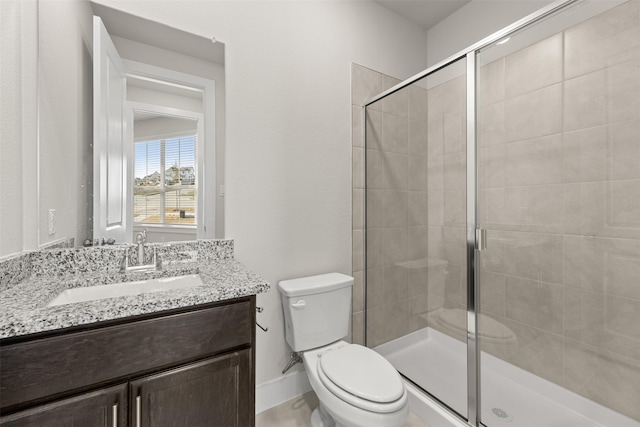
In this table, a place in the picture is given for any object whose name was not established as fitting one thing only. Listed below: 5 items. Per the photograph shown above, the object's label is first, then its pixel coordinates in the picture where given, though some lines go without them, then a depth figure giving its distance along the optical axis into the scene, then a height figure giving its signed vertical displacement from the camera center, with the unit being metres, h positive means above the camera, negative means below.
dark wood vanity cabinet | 0.70 -0.46
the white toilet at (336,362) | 1.11 -0.72
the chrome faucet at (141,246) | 1.25 -0.15
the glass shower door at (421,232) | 1.57 -0.12
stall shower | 1.31 -0.04
